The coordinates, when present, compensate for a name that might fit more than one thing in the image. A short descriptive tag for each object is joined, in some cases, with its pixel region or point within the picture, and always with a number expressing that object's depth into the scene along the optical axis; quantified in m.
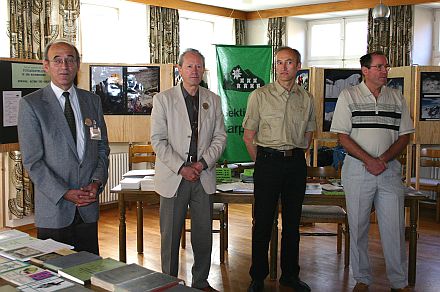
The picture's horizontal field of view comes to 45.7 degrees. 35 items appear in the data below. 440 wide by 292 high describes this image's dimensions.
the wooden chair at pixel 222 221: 4.36
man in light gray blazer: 3.34
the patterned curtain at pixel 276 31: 8.71
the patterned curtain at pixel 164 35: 7.52
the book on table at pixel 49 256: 1.95
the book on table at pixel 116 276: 1.72
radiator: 6.75
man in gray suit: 2.56
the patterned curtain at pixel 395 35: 7.39
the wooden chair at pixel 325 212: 4.20
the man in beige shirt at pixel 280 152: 3.51
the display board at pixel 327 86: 5.73
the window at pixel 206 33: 8.41
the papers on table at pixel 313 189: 3.79
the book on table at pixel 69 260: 1.88
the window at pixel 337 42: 8.42
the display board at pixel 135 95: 6.23
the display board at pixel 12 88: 4.00
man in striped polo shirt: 3.52
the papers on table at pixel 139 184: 3.88
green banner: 5.00
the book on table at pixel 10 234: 2.25
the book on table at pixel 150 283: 1.67
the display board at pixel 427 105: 5.57
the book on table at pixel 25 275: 1.77
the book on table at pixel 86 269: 1.78
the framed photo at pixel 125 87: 6.14
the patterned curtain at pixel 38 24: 5.80
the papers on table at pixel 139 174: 4.32
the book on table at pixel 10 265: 1.87
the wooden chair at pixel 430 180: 6.05
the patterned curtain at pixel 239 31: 9.05
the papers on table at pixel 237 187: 3.81
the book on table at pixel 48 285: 1.69
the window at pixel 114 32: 6.96
